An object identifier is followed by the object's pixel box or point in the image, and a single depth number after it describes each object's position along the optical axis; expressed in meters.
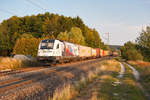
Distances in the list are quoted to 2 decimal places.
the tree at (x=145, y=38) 36.84
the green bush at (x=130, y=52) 46.41
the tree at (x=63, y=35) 50.79
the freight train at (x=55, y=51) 19.94
